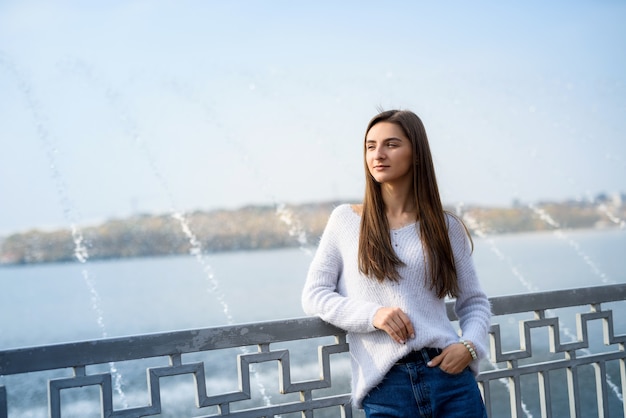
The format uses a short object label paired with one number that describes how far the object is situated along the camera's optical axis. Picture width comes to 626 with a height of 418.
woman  2.07
